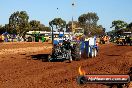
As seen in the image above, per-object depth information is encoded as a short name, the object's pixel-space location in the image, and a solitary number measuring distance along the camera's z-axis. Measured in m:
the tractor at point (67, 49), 19.48
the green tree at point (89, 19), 121.41
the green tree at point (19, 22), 98.39
